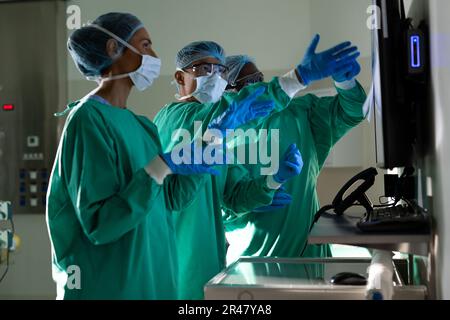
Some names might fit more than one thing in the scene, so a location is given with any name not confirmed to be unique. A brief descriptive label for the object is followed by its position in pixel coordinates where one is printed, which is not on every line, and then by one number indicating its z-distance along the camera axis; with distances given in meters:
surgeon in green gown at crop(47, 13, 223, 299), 1.34
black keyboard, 1.14
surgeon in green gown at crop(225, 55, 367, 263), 2.08
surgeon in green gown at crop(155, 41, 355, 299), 1.87
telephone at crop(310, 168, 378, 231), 1.60
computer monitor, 1.25
